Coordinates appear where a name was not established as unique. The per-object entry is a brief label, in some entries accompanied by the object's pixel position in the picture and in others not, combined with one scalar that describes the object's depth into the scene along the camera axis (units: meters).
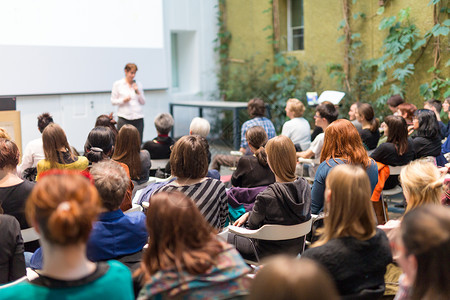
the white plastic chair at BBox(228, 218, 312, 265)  2.75
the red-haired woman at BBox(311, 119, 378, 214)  3.24
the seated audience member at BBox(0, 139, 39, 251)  2.80
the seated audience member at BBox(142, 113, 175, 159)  4.74
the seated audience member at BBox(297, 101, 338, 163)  4.83
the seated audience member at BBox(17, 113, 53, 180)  4.01
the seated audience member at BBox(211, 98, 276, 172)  5.41
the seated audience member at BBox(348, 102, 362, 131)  5.40
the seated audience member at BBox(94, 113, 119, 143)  4.85
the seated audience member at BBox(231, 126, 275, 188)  3.47
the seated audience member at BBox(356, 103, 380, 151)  4.93
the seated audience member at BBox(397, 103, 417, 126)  5.62
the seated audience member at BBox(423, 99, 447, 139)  5.40
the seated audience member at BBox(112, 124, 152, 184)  3.82
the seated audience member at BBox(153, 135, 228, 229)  2.81
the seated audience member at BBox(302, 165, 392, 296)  1.86
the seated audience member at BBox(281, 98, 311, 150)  5.47
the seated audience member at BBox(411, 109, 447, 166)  4.55
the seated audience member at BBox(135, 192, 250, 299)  1.58
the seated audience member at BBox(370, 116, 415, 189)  4.16
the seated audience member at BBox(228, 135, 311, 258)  2.77
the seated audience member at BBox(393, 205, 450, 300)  1.37
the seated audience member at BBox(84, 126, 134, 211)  3.51
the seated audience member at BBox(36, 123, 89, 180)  3.52
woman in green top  1.43
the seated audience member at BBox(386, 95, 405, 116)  6.10
